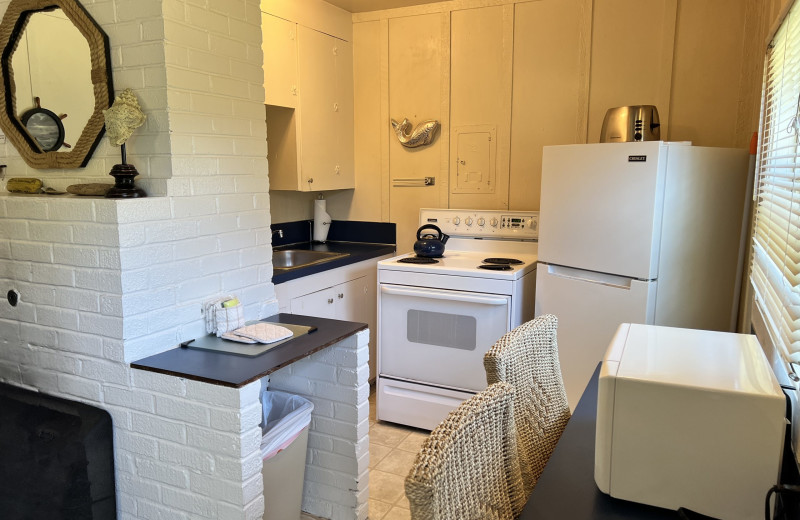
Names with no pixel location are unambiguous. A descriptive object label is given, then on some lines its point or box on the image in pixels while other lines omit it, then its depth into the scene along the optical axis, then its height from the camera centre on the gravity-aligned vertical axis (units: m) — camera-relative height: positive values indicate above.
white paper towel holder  3.92 -0.27
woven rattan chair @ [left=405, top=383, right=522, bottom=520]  0.90 -0.49
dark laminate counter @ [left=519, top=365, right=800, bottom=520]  1.04 -0.61
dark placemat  1.82 -0.54
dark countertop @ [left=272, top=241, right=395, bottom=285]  2.77 -0.44
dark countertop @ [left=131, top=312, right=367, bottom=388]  1.63 -0.55
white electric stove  2.87 -0.73
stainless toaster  2.67 +0.28
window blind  1.18 -0.05
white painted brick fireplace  1.69 -0.29
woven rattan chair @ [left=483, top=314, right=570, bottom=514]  1.44 -0.57
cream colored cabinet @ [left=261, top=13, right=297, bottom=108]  3.06 +0.67
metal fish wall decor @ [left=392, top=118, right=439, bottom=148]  3.60 +0.32
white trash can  1.91 -0.94
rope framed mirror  1.86 +0.34
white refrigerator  2.44 -0.23
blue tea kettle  3.27 -0.37
